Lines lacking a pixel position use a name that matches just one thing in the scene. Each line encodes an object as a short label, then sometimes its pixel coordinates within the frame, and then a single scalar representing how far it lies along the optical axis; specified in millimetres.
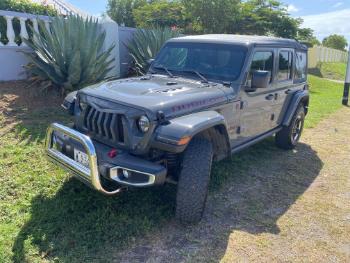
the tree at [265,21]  16922
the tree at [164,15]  17188
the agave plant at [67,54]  5910
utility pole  11258
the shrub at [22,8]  7223
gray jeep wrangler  3061
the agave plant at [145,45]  7770
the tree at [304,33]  18984
